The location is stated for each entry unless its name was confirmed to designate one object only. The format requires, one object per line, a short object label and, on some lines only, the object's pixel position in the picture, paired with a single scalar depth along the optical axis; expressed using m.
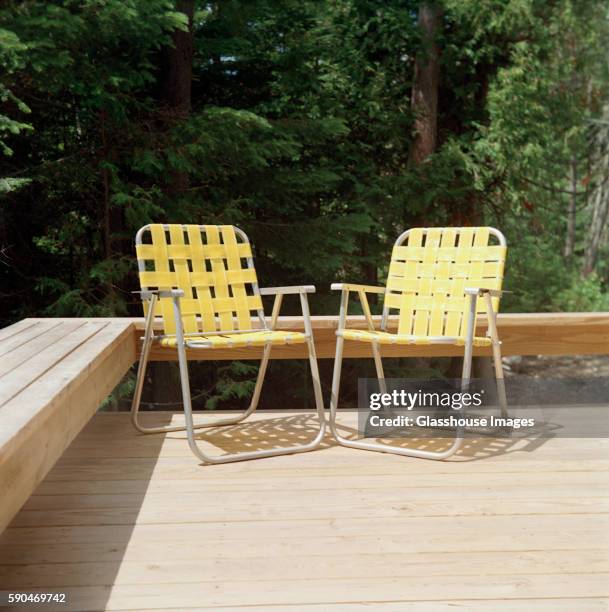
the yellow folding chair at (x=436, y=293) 3.13
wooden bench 1.64
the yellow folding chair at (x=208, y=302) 3.03
